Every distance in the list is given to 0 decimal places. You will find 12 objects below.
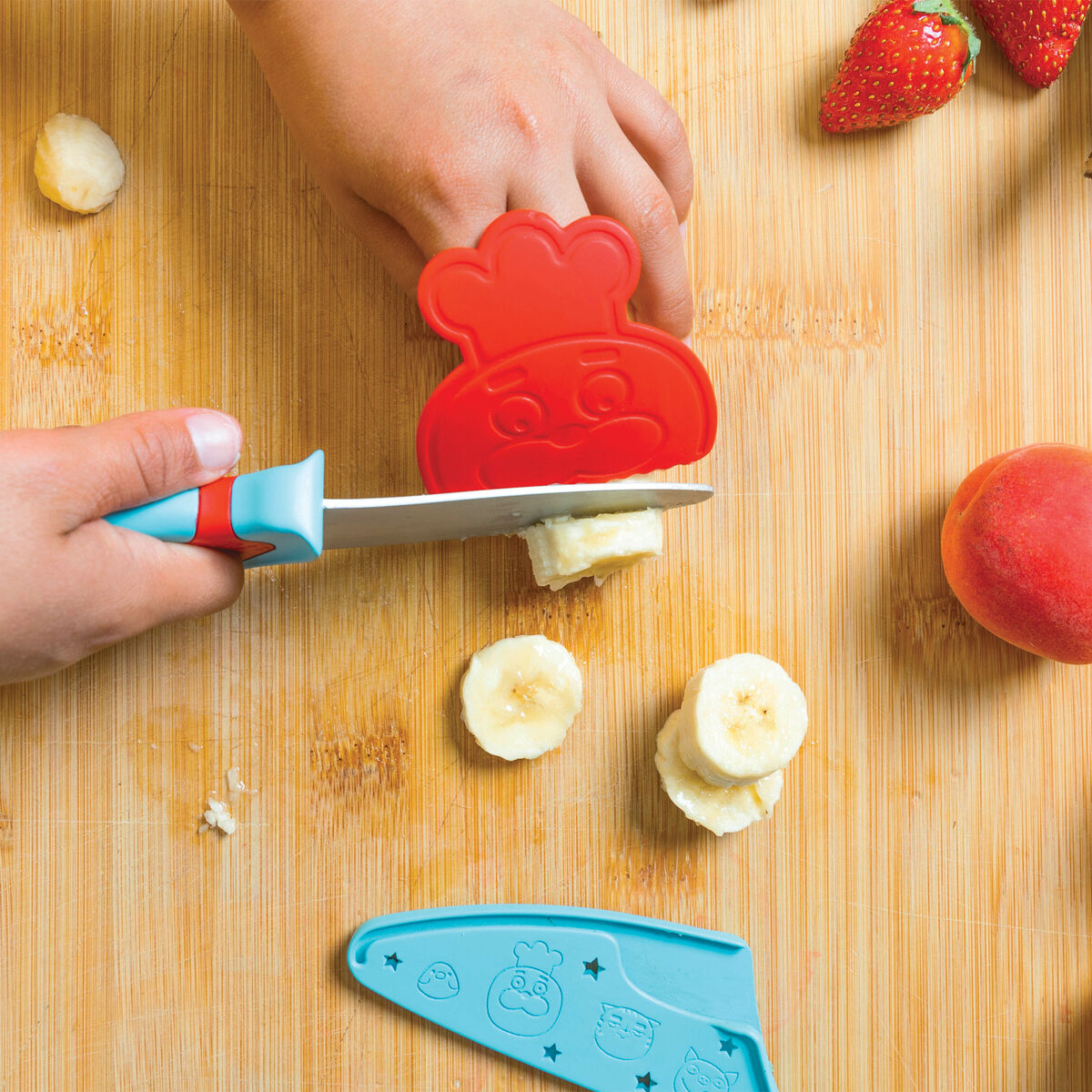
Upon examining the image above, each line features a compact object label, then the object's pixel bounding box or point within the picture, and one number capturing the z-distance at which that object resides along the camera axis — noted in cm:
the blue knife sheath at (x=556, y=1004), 57
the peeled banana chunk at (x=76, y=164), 56
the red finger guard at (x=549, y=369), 53
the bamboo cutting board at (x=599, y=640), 57
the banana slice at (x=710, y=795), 57
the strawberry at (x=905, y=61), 56
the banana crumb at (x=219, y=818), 57
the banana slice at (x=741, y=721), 56
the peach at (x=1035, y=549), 56
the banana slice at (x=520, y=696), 57
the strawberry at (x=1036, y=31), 57
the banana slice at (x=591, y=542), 56
